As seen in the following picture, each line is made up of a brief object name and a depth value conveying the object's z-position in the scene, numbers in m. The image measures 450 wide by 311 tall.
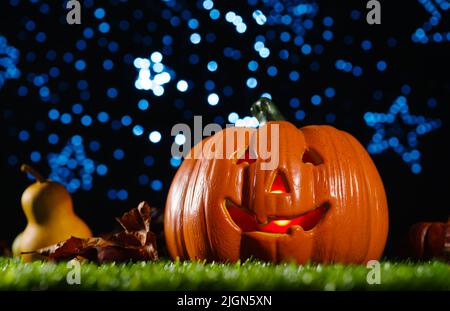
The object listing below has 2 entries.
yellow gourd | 0.87
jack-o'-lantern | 0.72
